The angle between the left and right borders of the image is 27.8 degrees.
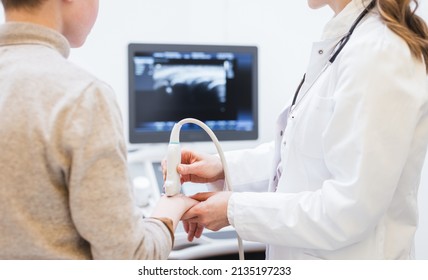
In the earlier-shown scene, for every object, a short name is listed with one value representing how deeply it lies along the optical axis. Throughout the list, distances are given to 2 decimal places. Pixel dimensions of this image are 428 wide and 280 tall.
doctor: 1.92
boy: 1.50
